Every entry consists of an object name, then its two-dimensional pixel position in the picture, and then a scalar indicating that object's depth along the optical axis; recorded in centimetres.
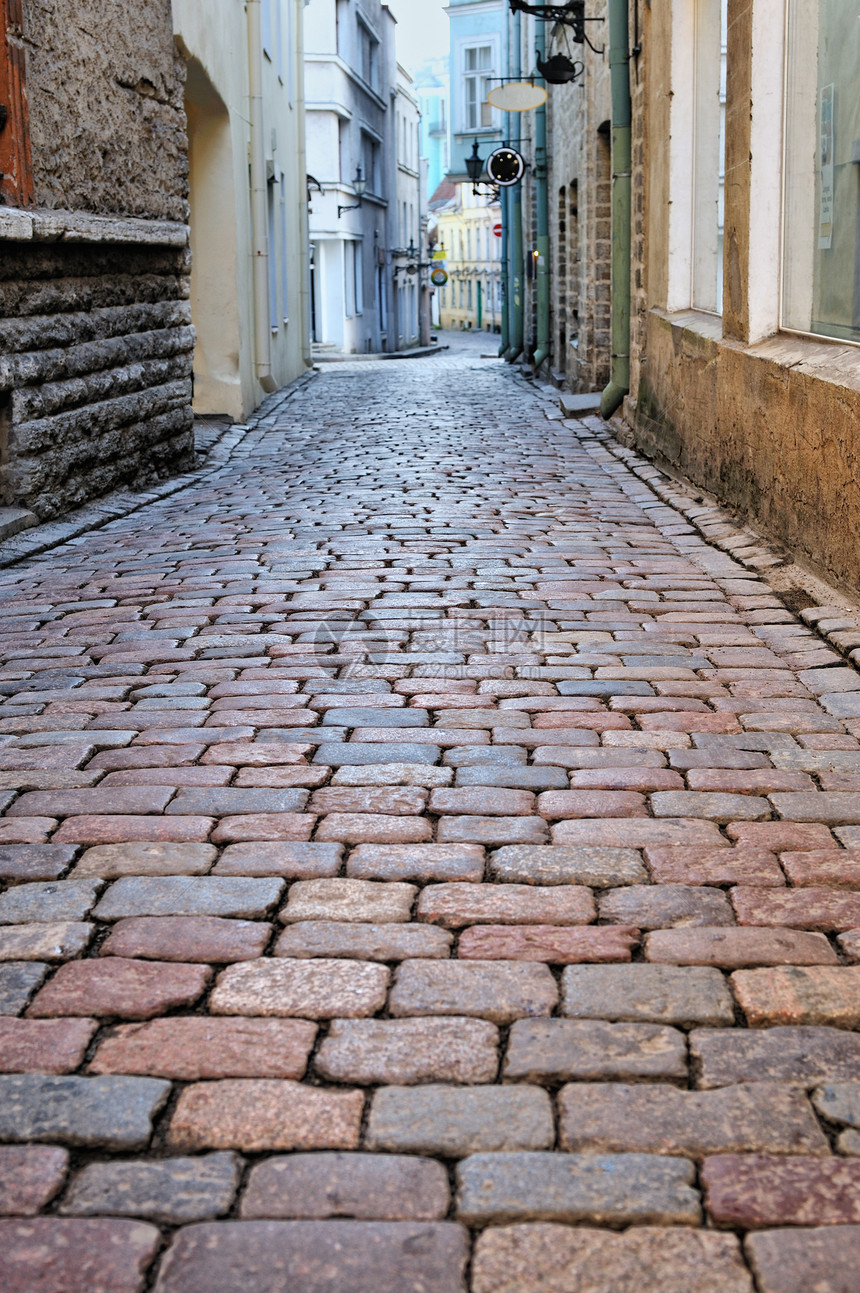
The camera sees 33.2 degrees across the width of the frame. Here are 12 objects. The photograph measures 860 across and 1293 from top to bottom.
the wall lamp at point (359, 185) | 3575
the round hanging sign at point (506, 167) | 1989
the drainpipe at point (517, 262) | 2234
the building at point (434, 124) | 8325
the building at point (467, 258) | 6103
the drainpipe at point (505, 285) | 2533
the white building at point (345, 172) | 3391
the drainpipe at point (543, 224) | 1927
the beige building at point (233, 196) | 1245
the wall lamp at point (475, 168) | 2688
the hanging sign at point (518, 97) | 1656
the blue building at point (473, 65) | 4044
